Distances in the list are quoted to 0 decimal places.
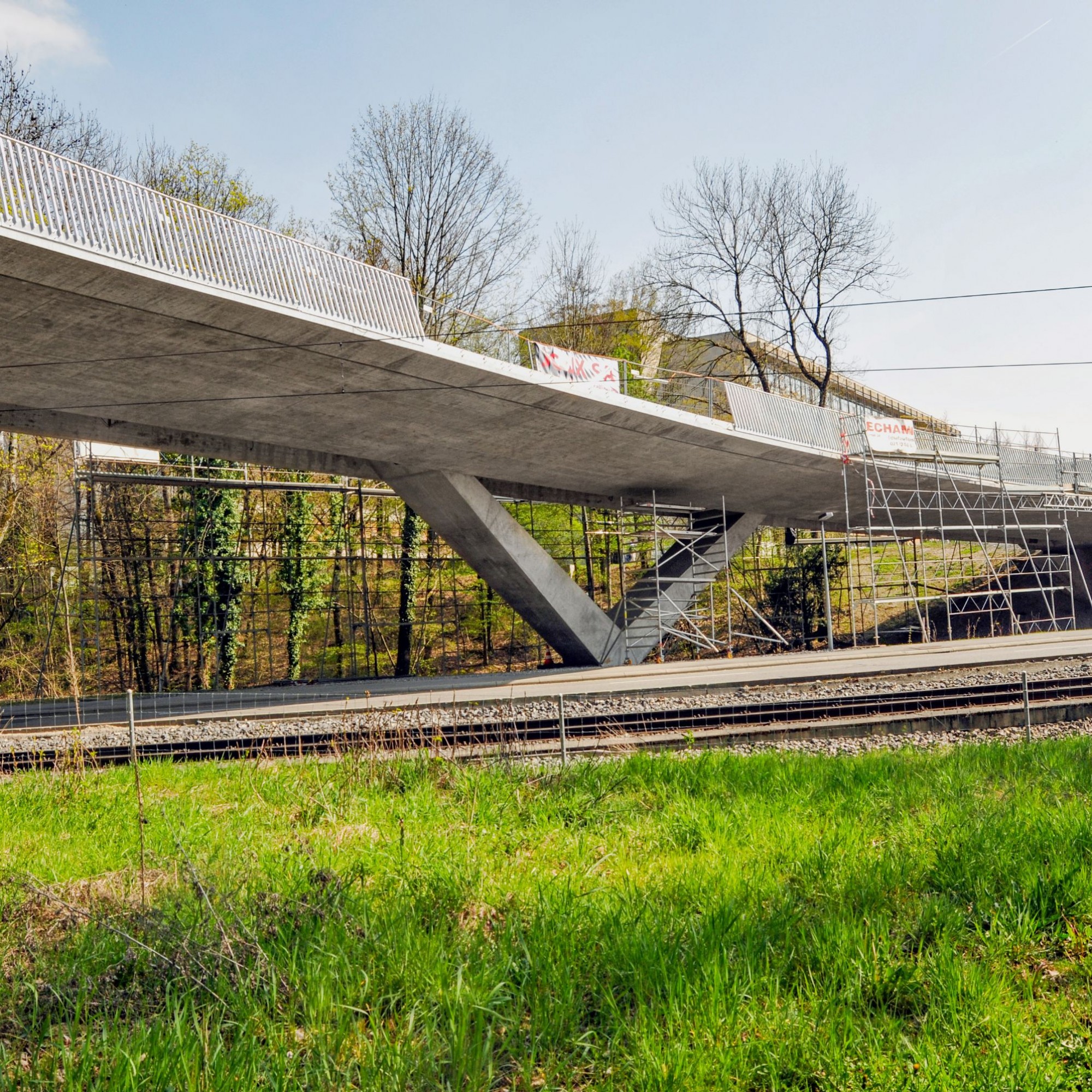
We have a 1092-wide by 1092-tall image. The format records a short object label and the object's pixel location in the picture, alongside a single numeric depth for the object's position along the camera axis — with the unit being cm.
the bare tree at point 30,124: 2286
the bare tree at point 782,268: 3372
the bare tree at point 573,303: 3609
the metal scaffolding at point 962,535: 2828
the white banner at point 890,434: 2588
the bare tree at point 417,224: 2902
